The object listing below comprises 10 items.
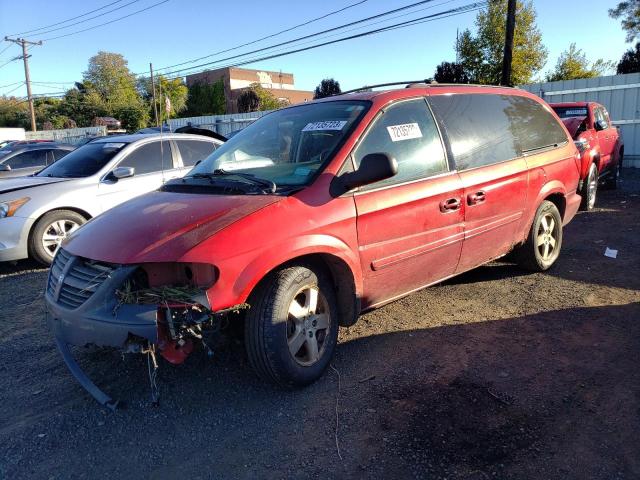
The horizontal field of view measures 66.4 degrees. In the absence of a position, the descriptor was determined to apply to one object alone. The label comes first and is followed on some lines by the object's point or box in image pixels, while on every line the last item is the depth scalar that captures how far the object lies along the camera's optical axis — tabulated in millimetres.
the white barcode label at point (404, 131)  3603
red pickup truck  8445
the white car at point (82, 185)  6059
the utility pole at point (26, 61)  42500
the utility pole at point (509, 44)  16031
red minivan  2711
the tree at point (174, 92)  52469
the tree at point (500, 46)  26344
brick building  60369
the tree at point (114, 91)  52719
